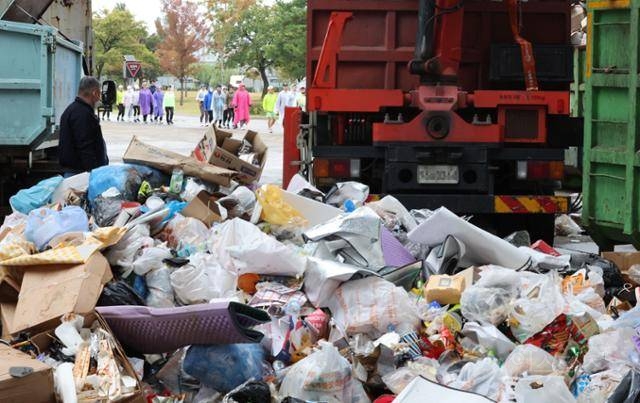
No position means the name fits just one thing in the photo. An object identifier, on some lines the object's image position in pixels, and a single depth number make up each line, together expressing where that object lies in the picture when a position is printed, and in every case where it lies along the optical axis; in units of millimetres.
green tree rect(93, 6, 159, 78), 64000
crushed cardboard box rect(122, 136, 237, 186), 7531
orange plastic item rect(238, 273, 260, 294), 5809
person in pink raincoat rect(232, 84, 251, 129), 36031
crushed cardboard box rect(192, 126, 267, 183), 7953
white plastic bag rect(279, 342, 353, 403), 4824
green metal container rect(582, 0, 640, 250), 6691
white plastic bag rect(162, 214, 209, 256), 6340
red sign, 36094
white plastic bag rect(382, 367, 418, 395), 4898
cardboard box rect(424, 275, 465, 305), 5590
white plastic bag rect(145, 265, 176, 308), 5629
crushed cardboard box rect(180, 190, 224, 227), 6824
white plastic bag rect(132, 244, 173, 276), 5730
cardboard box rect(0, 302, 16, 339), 5133
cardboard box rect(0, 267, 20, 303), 5402
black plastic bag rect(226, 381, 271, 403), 4758
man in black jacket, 8734
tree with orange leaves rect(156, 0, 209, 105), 70125
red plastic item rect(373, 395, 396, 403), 4806
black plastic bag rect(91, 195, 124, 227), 7051
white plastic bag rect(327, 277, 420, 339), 5367
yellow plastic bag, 6777
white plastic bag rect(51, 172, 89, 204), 7633
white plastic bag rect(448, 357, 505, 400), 4699
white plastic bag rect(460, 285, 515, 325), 5309
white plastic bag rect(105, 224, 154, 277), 5734
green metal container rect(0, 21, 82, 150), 9961
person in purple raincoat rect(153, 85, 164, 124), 41312
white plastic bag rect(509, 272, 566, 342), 5164
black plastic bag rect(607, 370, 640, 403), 4121
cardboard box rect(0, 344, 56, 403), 4184
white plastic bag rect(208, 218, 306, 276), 5750
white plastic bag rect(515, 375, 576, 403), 4375
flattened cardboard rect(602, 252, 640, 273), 6590
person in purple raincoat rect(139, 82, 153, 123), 40562
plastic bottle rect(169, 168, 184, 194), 7398
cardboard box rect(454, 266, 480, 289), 5656
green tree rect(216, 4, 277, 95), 54375
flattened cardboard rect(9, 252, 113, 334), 4973
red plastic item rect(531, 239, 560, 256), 6739
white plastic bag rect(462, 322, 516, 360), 5102
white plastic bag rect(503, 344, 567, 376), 4812
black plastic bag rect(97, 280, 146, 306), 5309
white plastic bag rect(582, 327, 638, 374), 4746
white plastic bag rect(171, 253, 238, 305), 5641
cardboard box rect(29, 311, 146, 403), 4677
